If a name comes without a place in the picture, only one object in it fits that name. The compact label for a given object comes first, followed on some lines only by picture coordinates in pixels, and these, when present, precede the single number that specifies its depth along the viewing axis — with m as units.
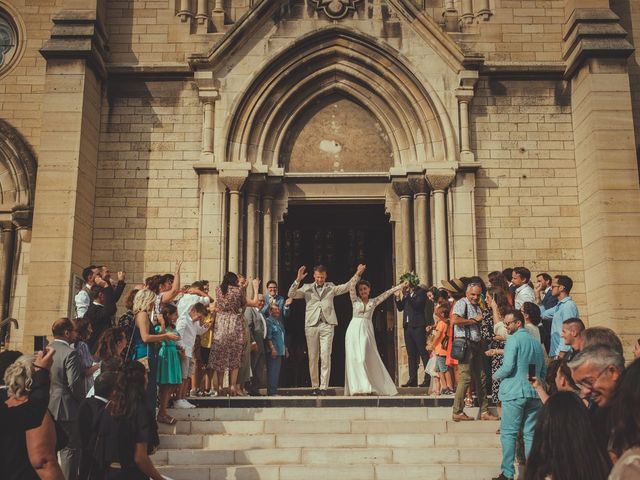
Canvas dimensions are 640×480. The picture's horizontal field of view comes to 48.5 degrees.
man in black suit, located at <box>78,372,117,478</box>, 6.13
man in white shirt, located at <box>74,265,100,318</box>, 10.36
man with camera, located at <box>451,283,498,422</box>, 9.30
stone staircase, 8.09
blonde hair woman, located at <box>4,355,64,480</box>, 4.80
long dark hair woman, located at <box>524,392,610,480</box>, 3.47
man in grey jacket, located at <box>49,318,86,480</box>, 7.68
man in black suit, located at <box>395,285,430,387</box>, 12.83
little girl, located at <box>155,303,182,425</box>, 9.30
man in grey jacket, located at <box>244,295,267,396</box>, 11.49
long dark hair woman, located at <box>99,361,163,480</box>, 5.83
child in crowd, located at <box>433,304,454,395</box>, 11.09
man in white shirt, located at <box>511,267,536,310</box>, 10.61
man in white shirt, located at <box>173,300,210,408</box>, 10.06
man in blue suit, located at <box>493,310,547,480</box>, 7.56
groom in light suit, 11.65
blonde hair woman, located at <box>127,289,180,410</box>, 8.93
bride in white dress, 10.93
